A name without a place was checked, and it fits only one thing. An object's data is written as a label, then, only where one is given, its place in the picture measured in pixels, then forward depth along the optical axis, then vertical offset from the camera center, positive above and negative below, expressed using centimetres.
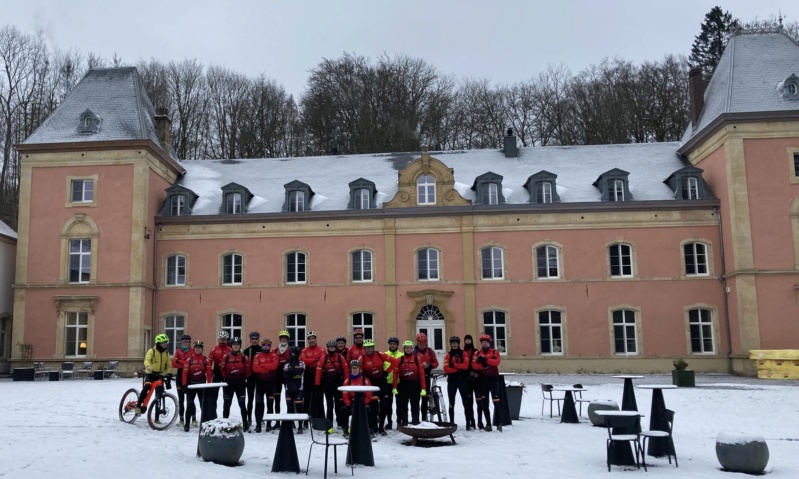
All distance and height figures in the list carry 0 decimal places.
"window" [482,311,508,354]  2777 +18
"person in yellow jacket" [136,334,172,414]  1280 -41
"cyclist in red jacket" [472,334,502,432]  1267 -64
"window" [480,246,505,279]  2811 +263
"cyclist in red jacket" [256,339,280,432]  1259 -61
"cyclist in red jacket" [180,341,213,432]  1278 -55
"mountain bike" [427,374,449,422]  1341 -129
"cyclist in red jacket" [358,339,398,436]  1238 -60
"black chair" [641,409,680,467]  972 -138
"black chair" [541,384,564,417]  1473 -115
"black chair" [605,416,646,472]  941 -136
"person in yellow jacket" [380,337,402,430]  1244 -108
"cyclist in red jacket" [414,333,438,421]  1265 -37
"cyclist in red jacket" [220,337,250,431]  1262 -59
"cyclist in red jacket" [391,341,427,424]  1249 -79
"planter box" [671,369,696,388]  2061 -140
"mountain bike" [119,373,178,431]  1266 -121
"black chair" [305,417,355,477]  917 -122
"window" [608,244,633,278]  2781 +254
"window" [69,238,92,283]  2797 +305
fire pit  1107 -145
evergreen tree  4259 +1677
